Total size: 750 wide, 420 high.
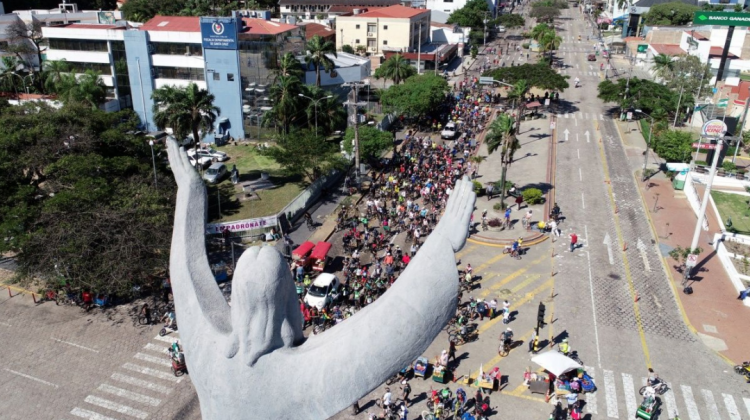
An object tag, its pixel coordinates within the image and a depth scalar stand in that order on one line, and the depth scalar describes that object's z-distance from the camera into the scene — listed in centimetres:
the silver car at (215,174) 4072
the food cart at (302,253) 2886
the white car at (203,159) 4384
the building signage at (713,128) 3030
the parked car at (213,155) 4578
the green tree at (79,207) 2402
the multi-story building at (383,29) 8256
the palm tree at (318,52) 5575
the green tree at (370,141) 4106
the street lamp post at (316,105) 4627
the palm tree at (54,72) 5209
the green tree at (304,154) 3741
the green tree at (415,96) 5150
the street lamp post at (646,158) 4219
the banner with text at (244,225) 3184
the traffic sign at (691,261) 2755
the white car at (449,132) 5092
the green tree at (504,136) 3572
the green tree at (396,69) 6172
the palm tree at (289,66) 4862
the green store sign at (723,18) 5888
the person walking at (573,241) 3181
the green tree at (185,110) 3759
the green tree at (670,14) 10175
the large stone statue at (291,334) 966
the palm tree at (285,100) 4544
